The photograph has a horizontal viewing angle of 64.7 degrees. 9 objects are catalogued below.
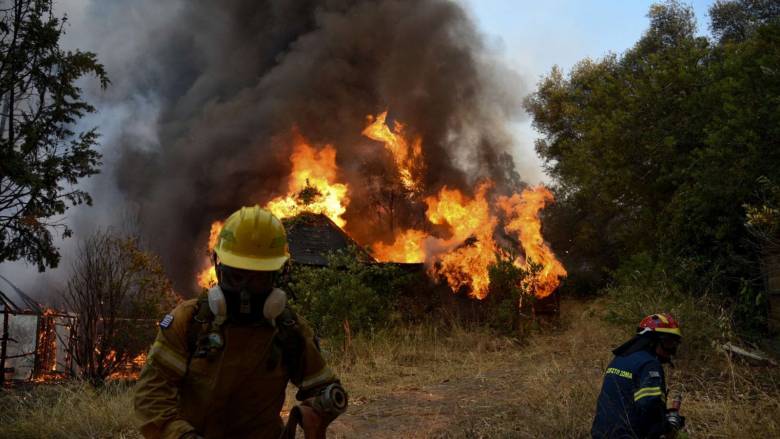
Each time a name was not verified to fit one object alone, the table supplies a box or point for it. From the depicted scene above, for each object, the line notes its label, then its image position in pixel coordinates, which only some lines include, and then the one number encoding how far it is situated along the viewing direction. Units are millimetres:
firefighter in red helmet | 3934
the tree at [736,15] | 21531
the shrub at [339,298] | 11867
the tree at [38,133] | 12086
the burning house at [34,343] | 14323
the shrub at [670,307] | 7449
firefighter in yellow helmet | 2404
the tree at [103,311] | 9258
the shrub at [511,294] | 14195
